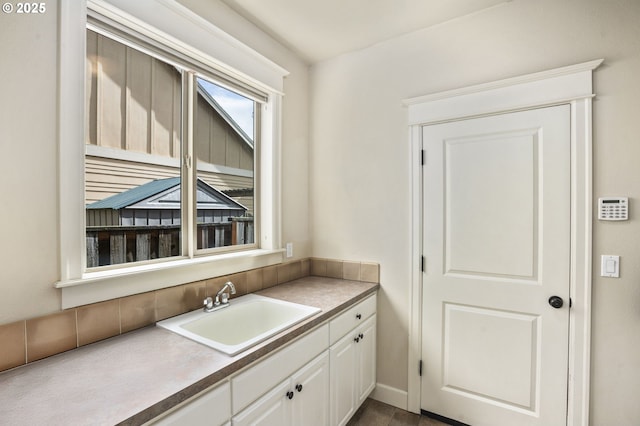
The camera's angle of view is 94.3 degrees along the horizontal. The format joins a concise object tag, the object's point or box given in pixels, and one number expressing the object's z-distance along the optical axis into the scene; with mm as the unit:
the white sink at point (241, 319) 1486
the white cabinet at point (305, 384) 1052
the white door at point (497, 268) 1713
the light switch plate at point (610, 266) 1564
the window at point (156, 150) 1231
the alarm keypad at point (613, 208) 1538
